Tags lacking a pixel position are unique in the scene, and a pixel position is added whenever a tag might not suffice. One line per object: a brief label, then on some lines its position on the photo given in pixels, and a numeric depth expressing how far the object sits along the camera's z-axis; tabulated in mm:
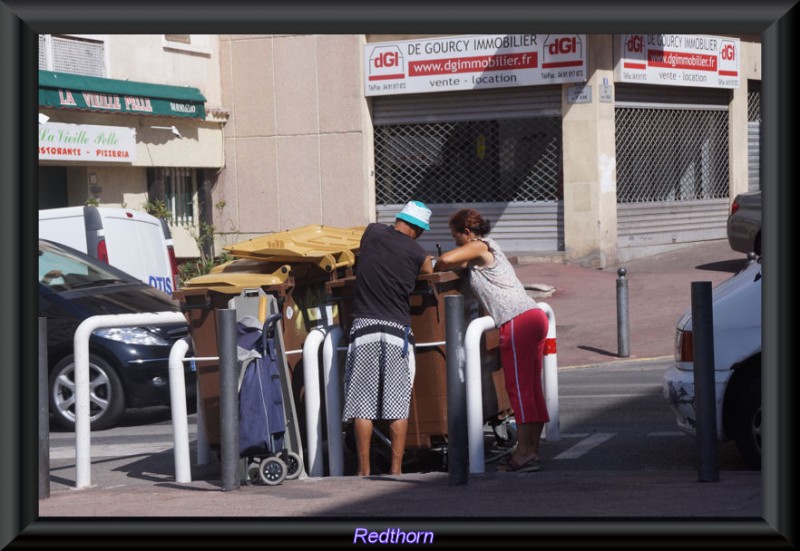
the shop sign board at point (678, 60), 20234
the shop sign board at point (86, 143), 19484
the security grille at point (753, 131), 23969
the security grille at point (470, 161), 20953
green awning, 19281
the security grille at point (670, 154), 21203
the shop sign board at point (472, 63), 19984
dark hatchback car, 10477
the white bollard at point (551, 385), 8516
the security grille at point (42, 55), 19839
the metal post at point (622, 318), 13406
